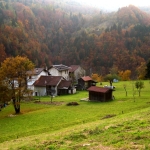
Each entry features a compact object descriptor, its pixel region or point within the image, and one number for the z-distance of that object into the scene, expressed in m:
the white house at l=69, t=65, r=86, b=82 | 87.72
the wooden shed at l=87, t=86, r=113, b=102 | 44.96
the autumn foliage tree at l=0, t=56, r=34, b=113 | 39.12
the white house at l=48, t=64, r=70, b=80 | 75.81
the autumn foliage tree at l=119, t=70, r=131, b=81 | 94.50
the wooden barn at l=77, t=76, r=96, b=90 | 66.39
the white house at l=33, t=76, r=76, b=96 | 60.75
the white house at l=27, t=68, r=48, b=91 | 63.56
